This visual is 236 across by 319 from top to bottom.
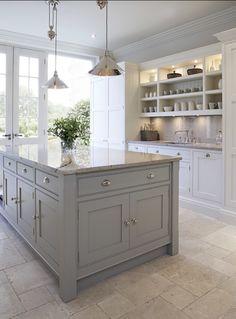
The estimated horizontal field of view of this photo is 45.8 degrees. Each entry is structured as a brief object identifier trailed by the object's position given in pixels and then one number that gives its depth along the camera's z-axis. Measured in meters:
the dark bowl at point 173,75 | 4.68
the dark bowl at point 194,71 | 4.30
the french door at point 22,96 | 5.23
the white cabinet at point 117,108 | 5.18
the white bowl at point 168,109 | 4.93
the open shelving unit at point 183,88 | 4.11
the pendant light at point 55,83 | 3.52
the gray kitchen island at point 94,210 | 1.96
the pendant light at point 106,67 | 2.68
